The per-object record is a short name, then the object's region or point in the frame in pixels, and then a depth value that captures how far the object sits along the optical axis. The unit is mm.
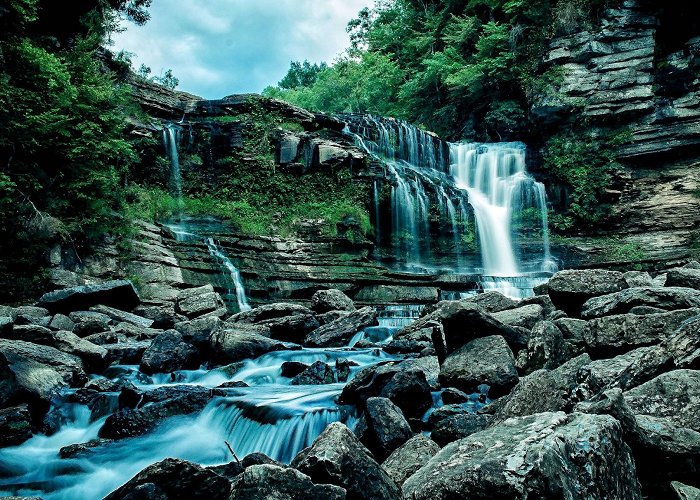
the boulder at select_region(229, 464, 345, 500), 2814
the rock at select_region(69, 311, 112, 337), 11516
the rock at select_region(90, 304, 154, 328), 13280
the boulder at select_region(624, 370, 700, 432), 3564
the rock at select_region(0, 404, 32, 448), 6027
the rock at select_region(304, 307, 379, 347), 11766
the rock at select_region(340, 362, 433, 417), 6098
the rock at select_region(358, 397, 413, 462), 4949
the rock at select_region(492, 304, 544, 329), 9188
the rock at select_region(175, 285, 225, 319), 14689
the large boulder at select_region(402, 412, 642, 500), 2359
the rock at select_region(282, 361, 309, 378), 8688
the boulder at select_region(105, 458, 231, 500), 3633
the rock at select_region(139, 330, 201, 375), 9086
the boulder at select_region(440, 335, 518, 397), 6598
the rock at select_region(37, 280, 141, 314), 12938
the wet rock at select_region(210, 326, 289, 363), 9922
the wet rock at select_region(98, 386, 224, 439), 6180
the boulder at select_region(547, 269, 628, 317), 9094
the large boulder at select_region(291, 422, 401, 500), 3279
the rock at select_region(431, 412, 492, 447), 5008
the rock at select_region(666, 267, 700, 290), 9070
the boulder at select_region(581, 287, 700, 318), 6617
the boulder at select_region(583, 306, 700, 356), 5730
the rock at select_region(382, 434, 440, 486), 4239
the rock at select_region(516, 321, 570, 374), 6617
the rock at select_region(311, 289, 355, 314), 15344
